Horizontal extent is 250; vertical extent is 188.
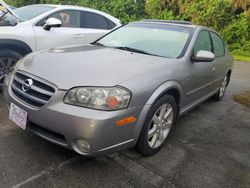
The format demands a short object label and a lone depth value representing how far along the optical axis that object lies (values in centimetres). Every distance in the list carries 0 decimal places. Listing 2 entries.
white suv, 318
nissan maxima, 177
